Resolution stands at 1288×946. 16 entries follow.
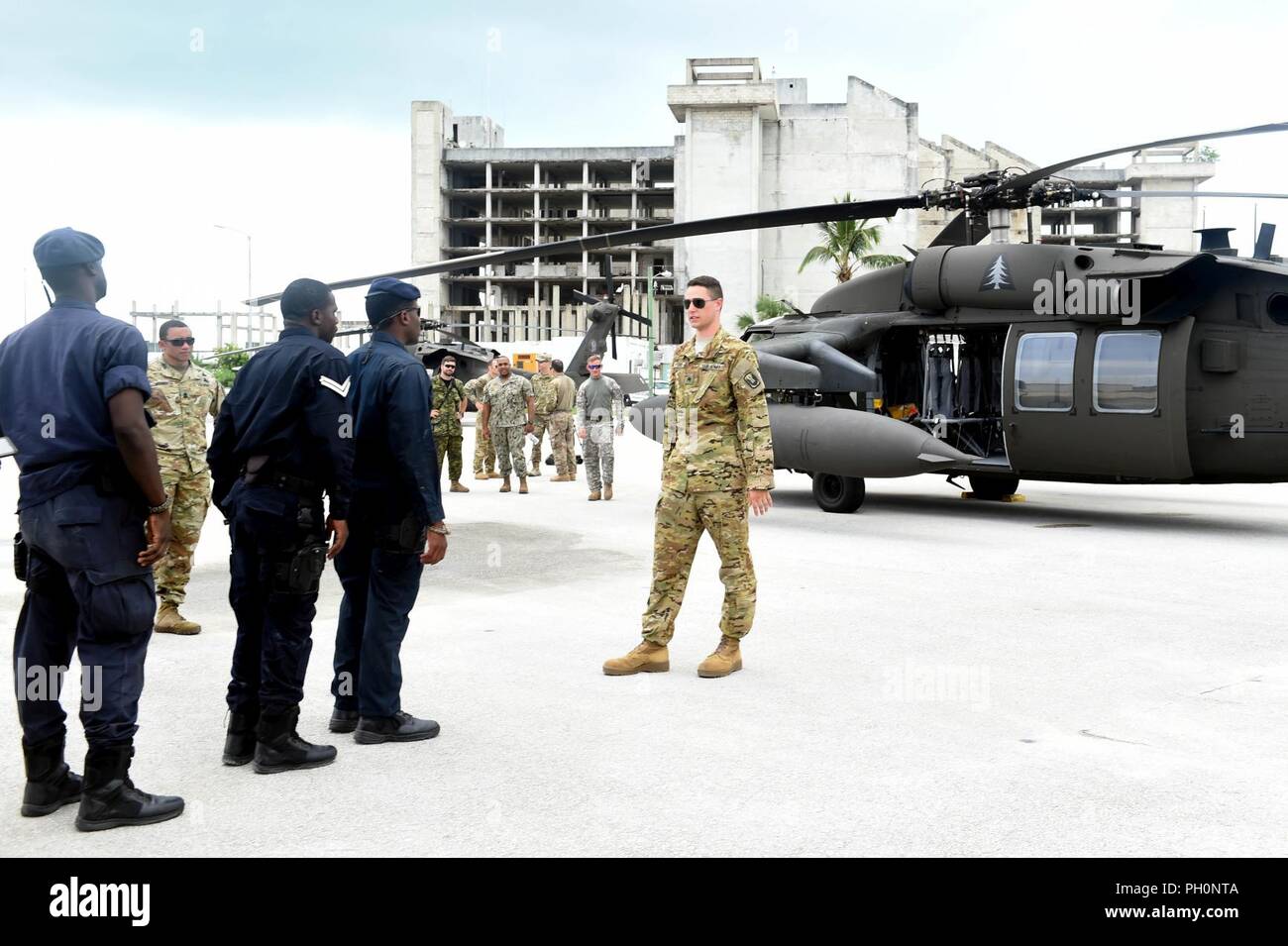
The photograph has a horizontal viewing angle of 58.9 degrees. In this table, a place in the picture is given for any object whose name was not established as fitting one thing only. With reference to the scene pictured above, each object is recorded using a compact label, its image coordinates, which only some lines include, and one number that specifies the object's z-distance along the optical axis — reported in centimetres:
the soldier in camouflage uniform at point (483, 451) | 1734
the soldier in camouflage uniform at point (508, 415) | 1554
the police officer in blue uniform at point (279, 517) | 422
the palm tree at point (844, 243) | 5144
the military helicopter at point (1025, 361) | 1027
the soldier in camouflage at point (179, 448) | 688
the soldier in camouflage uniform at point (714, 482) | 576
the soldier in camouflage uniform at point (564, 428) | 1723
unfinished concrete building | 7069
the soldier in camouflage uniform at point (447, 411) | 1461
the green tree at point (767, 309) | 6386
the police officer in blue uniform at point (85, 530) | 369
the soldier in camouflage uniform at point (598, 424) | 1434
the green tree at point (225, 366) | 4375
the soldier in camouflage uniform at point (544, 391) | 1736
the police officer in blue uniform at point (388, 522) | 462
